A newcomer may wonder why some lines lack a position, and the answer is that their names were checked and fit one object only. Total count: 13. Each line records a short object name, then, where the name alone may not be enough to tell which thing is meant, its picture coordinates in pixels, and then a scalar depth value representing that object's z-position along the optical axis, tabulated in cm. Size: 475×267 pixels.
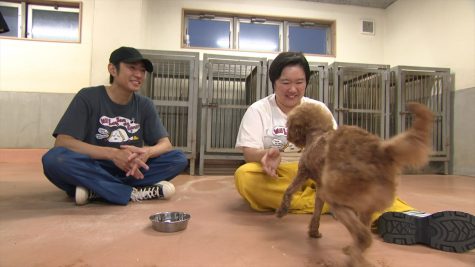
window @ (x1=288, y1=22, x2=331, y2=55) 527
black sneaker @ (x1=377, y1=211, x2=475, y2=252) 119
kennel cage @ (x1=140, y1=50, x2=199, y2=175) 366
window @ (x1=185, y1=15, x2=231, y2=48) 502
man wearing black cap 187
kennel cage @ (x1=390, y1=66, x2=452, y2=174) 406
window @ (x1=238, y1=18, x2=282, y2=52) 515
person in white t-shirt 174
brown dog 87
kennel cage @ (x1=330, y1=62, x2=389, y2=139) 398
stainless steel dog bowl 143
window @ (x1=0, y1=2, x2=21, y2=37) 467
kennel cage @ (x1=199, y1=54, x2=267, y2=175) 371
